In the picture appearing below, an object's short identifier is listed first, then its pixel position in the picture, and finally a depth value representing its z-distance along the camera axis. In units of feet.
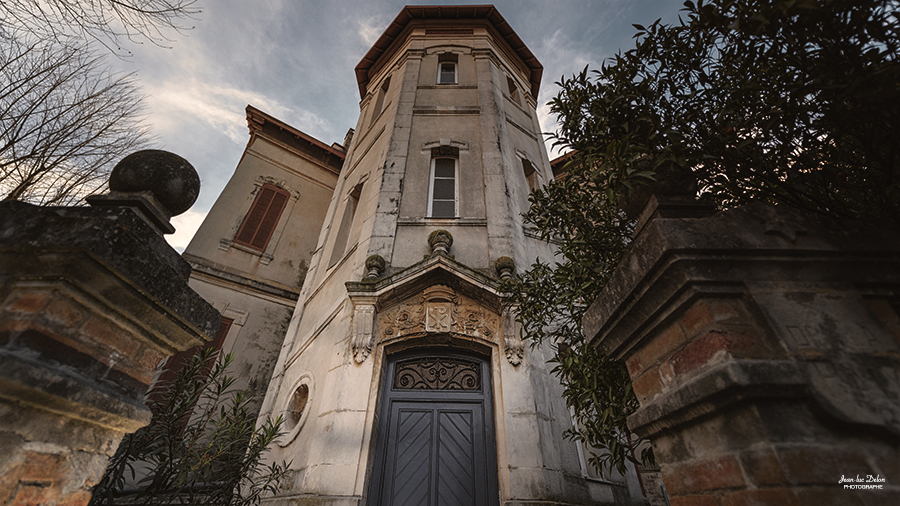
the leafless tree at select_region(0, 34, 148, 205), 17.30
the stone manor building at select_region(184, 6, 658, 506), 15.02
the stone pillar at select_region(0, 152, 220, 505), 4.46
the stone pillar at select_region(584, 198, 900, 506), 3.76
